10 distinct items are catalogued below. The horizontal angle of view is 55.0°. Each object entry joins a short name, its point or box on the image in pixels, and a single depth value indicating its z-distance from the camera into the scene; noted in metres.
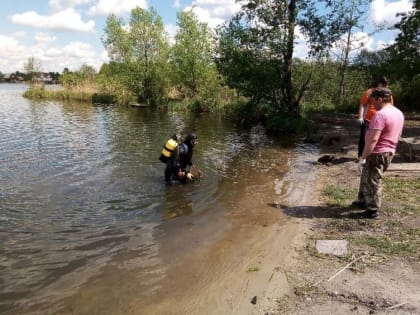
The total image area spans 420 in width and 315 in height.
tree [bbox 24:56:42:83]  57.34
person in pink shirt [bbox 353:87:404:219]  6.95
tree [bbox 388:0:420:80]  22.55
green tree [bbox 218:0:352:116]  21.78
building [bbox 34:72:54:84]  55.56
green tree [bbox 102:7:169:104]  43.69
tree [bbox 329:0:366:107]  22.17
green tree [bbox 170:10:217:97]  39.47
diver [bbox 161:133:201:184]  10.38
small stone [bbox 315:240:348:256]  6.02
